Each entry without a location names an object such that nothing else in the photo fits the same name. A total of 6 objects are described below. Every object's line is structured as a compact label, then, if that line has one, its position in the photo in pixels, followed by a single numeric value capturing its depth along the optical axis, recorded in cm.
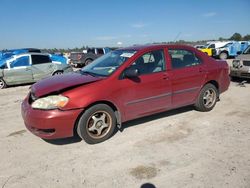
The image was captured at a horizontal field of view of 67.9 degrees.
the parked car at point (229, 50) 1769
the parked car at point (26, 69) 846
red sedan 297
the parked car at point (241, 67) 681
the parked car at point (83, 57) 1496
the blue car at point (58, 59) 939
